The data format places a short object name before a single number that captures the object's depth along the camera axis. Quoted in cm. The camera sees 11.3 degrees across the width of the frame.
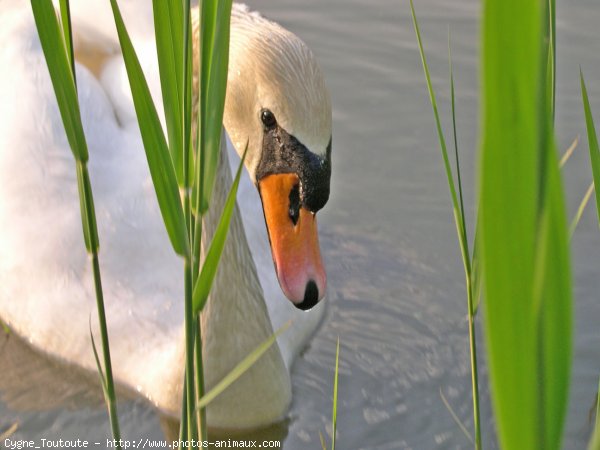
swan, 185
